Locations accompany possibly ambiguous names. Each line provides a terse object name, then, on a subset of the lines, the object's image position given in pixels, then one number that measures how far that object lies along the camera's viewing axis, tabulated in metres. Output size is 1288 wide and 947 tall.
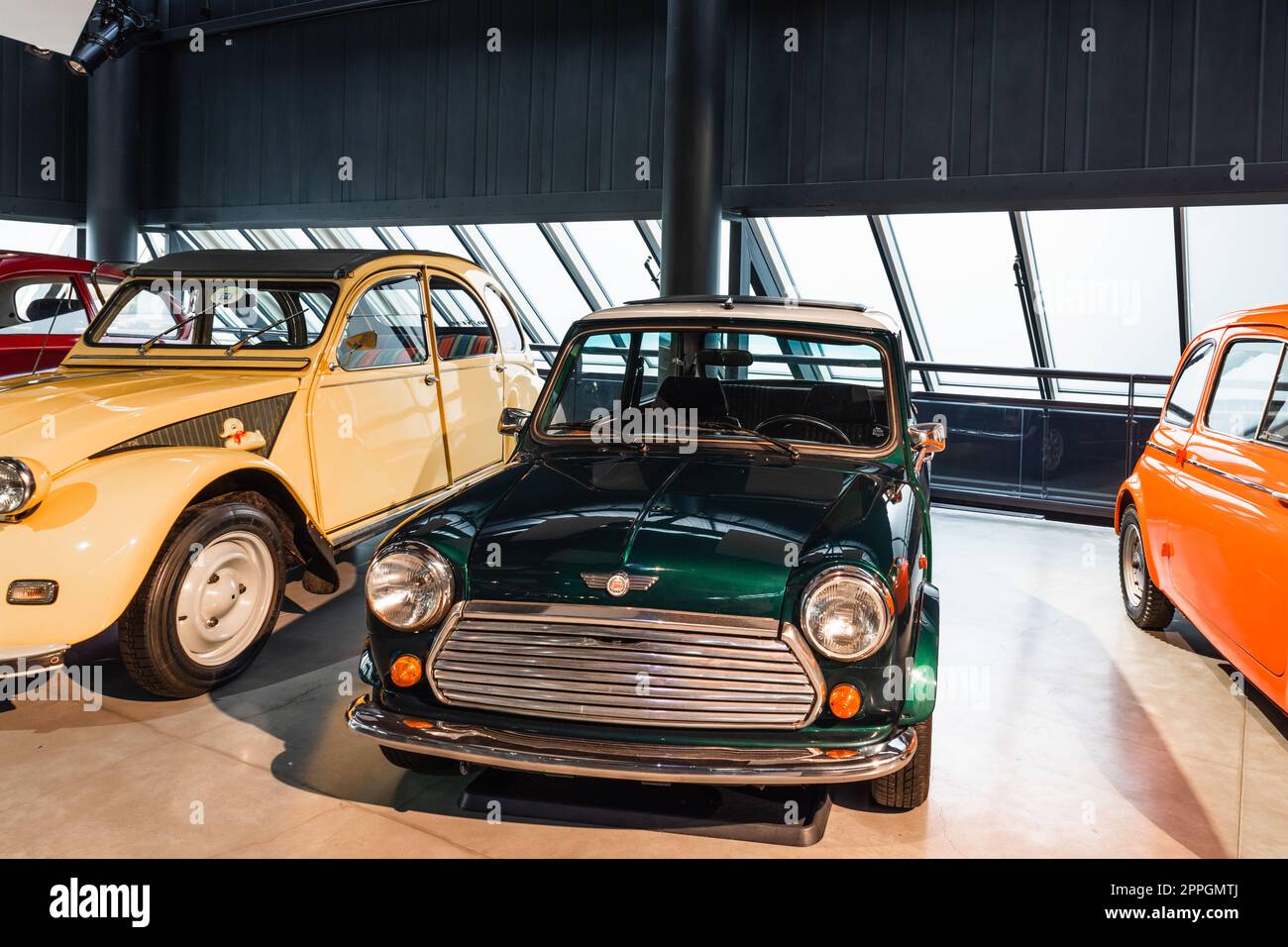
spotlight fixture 12.22
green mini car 2.54
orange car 3.43
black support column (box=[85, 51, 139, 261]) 13.74
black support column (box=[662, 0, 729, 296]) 8.62
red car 6.44
